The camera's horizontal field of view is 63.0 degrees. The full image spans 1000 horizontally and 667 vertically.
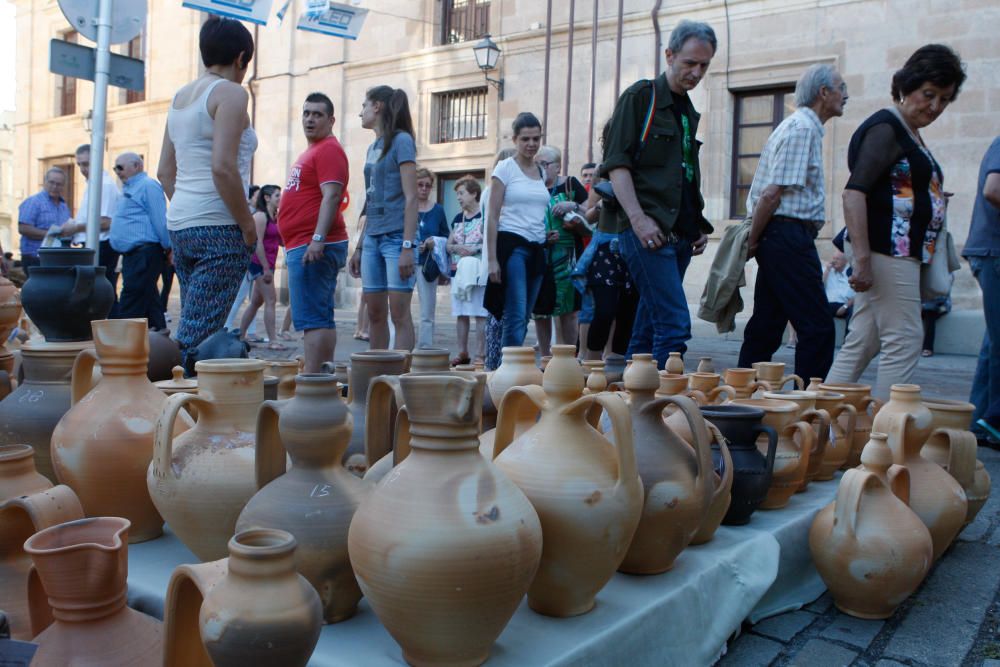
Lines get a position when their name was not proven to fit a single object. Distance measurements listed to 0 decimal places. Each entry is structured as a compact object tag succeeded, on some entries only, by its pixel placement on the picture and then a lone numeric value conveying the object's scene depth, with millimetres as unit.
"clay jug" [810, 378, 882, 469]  2973
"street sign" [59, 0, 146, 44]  4527
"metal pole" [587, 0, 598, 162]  12539
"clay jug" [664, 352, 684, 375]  2980
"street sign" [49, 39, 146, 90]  4734
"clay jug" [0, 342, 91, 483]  1984
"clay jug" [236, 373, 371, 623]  1425
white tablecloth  1439
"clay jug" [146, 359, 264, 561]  1632
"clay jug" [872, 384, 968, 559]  2355
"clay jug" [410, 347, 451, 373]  1884
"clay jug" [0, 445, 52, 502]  1452
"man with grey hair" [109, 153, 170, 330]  5773
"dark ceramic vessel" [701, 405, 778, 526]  2206
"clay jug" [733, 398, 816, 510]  2408
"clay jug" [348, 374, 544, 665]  1250
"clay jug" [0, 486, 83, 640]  1333
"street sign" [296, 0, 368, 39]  11383
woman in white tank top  3271
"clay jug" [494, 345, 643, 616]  1498
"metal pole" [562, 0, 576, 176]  12740
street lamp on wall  13359
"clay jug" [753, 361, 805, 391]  3156
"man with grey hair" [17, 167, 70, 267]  7604
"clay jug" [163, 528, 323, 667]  1063
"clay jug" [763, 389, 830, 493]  2592
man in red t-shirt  4137
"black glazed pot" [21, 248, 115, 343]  2285
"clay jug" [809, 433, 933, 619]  2074
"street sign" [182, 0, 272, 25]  9578
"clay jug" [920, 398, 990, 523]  2619
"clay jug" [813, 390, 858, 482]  2807
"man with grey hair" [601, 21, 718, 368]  3523
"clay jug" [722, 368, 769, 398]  2975
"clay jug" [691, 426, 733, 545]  1985
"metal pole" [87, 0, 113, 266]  4605
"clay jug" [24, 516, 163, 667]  1100
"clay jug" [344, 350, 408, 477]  2037
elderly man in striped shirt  3703
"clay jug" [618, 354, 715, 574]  1747
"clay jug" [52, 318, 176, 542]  1770
